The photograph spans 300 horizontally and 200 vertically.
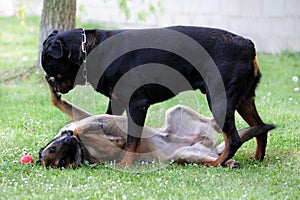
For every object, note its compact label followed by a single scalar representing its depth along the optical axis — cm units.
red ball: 1122
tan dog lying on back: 1121
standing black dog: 1100
